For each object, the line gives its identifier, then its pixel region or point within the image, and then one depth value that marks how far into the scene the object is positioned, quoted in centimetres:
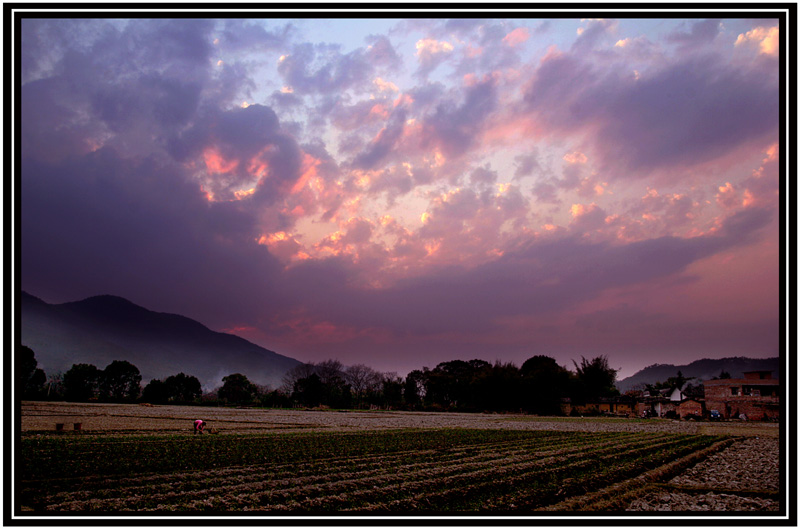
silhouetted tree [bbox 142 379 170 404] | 9186
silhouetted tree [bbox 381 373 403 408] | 9704
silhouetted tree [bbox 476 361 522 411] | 8062
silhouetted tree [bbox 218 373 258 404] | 10719
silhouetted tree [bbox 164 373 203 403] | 9656
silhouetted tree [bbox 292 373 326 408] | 9288
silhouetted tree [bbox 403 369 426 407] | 9856
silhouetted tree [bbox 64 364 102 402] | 8694
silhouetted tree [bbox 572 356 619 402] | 8269
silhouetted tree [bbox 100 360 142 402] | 9454
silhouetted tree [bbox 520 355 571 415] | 7594
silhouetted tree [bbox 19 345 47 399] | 7840
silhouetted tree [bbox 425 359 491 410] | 9288
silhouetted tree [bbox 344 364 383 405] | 12952
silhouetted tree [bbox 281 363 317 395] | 13245
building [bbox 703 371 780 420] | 5430
